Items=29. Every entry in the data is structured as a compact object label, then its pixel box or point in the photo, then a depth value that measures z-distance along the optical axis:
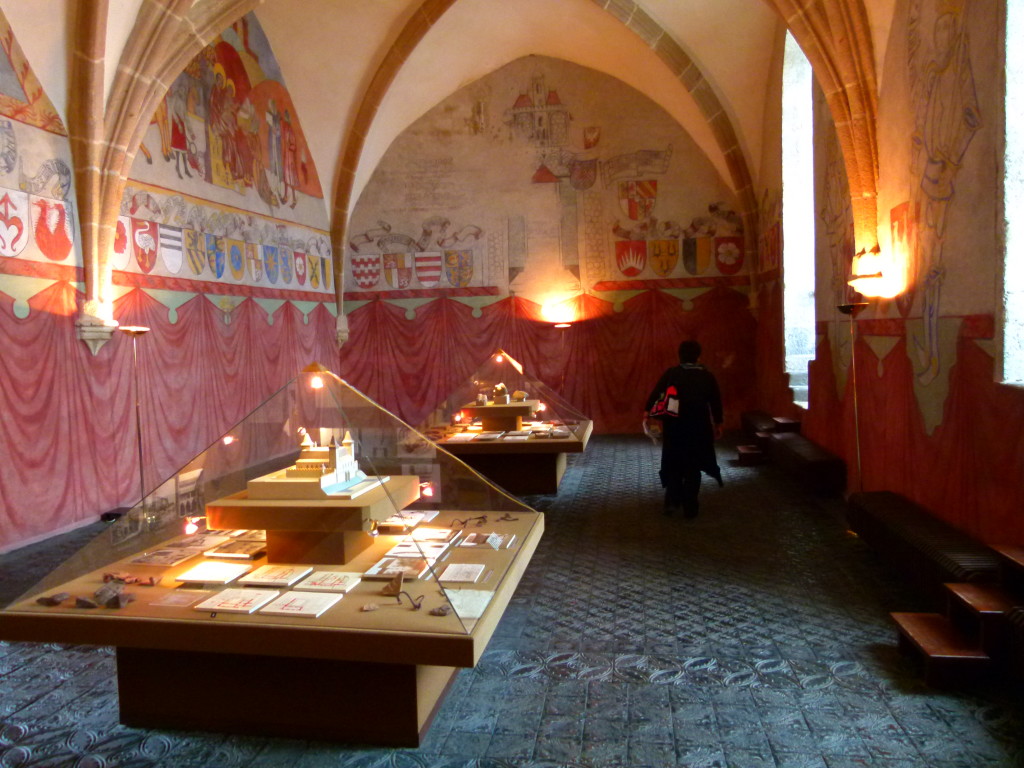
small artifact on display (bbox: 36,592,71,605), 2.95
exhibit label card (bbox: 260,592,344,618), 2.72
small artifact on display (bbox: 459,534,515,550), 3.33
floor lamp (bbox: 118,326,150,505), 7.13
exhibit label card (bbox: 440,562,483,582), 2.93
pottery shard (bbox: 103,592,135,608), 2.88
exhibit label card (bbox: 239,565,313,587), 3.03
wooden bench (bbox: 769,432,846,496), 7.38
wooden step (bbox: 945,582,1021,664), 3.42
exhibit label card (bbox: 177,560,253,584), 3.10
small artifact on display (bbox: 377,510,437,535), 3.28
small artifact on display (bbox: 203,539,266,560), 3.36
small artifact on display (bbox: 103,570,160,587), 3.13
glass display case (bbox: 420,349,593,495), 6.95
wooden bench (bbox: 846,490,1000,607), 4.01
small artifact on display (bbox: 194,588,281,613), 2.79
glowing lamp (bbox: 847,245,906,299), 6.09
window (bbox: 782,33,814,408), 10.18
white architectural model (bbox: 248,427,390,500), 3.13
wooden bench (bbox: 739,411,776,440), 10.34
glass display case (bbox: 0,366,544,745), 2.68
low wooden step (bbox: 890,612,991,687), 3.42
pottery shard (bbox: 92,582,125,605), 2.90
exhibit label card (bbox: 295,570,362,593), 2.95
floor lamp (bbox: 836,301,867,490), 6.34
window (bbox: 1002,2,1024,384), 3.96
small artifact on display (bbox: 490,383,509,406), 7.91
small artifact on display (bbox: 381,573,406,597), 2.81
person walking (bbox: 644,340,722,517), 6.71
